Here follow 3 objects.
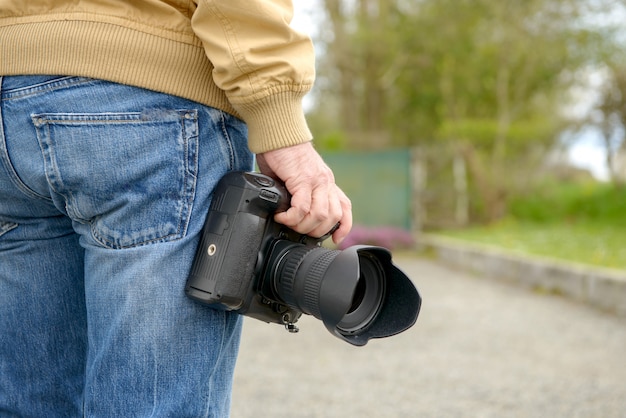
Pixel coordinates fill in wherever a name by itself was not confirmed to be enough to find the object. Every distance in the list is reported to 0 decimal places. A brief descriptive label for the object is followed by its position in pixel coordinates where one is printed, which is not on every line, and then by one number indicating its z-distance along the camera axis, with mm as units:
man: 1128
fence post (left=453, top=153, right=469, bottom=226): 9734
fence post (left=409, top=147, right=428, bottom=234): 9203
